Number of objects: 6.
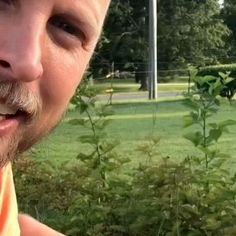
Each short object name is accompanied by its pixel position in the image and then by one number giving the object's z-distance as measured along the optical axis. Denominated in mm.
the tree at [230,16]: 34396
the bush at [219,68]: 16712
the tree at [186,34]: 27727
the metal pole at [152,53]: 17866
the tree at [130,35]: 25835
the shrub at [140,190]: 2412
